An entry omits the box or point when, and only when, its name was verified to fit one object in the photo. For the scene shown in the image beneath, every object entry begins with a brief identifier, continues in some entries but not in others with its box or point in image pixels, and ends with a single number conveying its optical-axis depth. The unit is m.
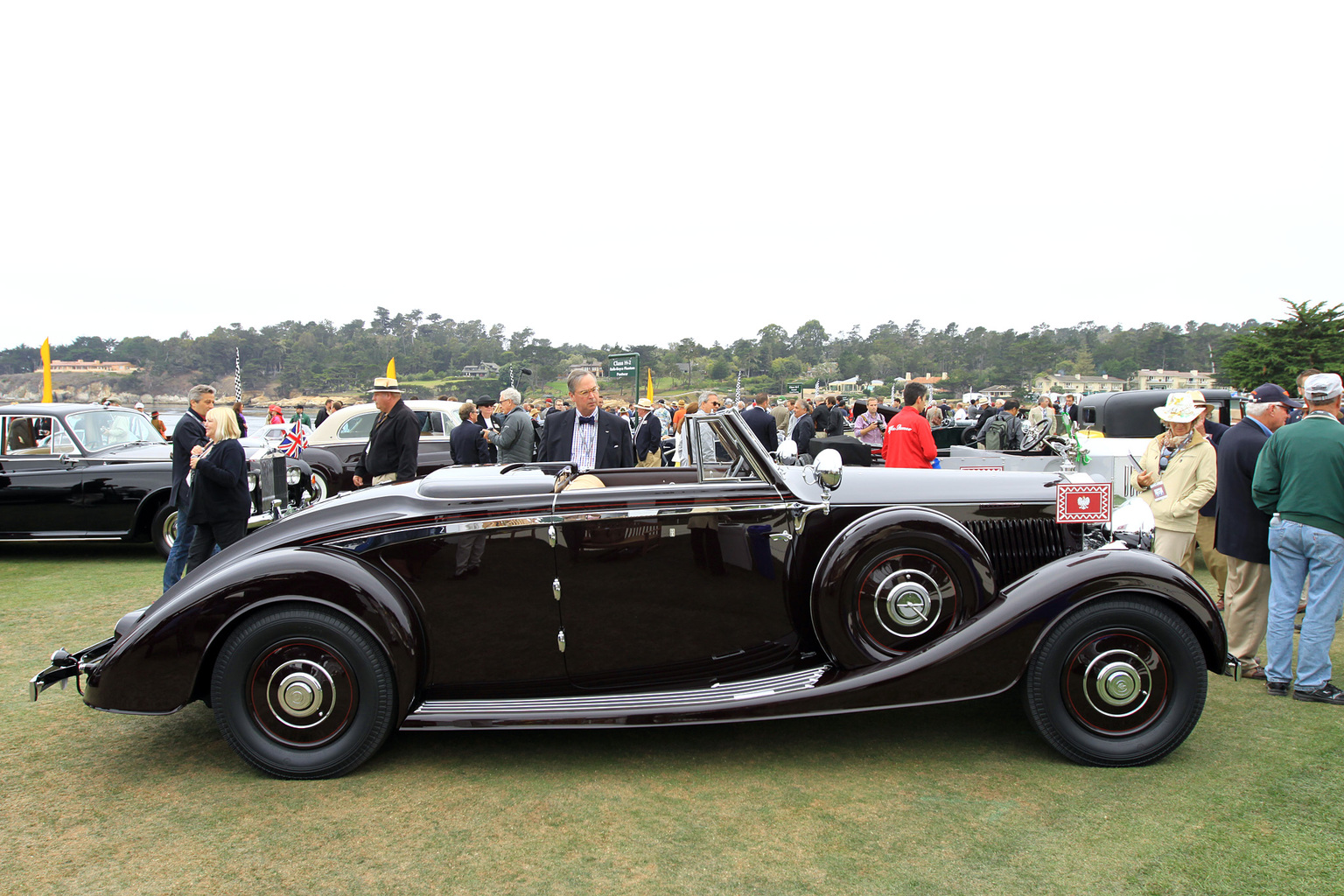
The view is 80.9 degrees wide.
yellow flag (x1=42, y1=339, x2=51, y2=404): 14.38
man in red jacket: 6.91
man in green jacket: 3.90
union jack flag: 9.32
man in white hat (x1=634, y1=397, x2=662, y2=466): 13.79
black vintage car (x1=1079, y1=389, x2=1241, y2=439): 10.31
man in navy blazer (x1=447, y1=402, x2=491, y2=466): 9.45
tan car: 11.83
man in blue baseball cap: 4.40
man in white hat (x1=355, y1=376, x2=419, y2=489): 6.15
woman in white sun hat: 4.77
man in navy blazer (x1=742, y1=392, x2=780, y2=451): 10.74
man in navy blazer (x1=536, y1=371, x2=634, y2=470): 5.73
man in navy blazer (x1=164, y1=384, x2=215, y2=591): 5.83
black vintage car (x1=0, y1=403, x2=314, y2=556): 7.71
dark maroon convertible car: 3.20
